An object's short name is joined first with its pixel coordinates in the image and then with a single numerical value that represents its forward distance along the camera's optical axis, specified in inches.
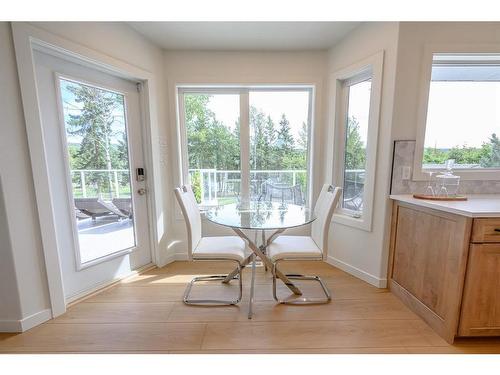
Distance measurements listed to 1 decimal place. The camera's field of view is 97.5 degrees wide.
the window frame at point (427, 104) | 68.4
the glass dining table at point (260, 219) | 66.4
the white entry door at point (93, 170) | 66.1
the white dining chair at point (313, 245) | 68.4
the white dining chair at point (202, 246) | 68.9
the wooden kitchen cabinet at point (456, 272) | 50.4
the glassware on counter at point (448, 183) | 69.2
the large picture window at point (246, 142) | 101.9
